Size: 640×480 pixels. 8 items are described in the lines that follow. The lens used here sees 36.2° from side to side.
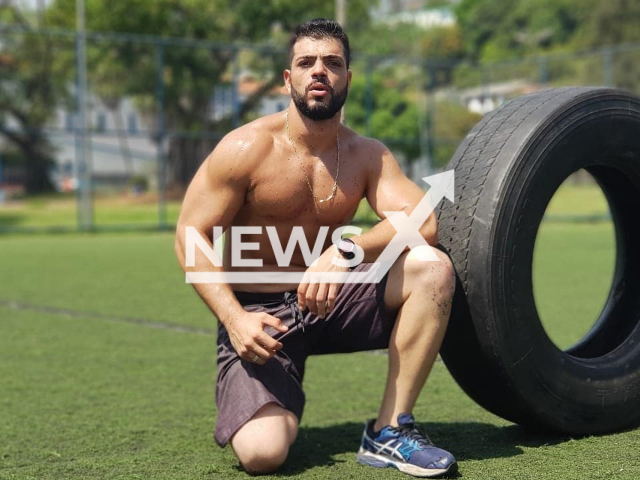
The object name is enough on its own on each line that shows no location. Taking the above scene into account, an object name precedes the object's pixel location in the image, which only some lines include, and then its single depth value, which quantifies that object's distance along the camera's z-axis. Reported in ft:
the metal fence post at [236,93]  59.98
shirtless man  10.03
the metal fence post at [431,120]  66.74
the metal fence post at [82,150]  57.31
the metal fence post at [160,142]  59.06
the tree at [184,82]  59.93
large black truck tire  10.14
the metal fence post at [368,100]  63.77
